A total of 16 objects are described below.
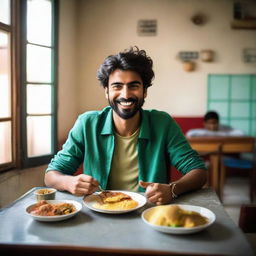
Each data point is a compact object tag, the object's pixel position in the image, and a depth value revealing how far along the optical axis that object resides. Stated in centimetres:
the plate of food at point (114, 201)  123
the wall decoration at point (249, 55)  527
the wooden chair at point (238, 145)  397
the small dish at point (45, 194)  135
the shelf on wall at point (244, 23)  515
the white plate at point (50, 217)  112
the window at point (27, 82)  277
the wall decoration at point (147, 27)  525
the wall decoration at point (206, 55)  520
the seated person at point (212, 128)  447
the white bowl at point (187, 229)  100
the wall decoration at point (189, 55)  527
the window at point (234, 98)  532
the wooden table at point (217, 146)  385
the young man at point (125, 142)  173
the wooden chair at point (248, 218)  135
